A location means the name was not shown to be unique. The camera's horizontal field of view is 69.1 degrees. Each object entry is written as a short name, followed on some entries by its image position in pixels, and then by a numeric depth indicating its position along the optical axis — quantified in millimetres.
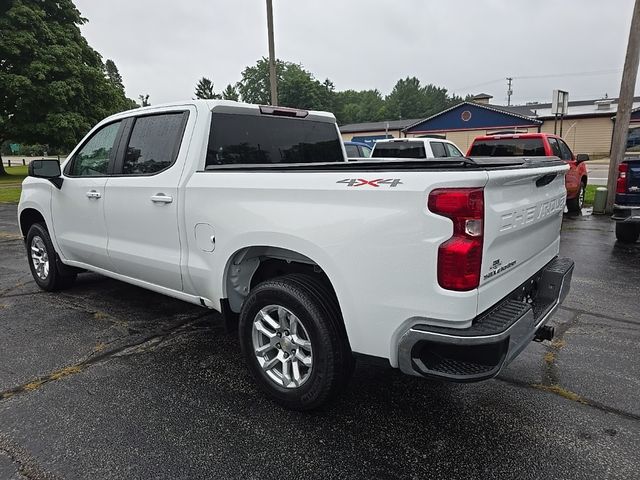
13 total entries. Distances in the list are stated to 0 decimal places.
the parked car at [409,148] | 11562
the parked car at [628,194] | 6871
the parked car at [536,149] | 10047
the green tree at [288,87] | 79375
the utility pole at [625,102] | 9930
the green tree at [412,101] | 110750
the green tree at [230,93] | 87062
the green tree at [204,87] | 97344
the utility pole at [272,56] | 11914
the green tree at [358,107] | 98606
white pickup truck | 2203
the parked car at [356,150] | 13047
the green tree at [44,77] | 22453
